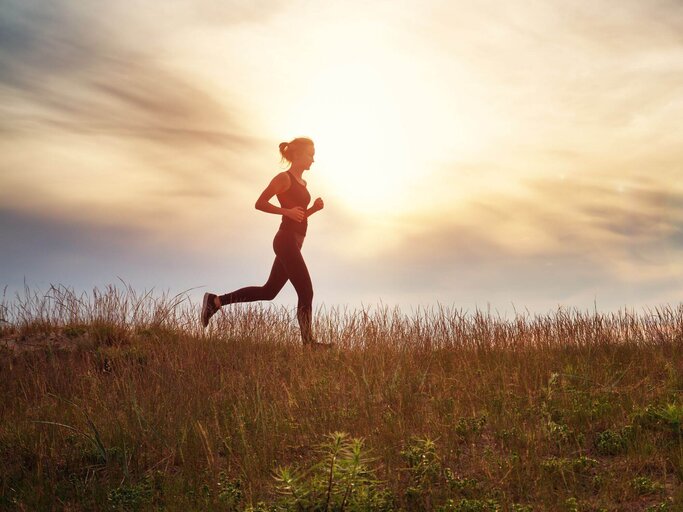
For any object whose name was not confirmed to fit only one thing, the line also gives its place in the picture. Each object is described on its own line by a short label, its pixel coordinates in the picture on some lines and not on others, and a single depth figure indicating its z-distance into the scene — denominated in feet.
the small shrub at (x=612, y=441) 18.62
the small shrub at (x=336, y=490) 13.20
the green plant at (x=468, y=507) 15.12
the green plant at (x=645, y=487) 16.20
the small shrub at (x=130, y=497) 17.39
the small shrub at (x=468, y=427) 19.77
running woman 33.47
